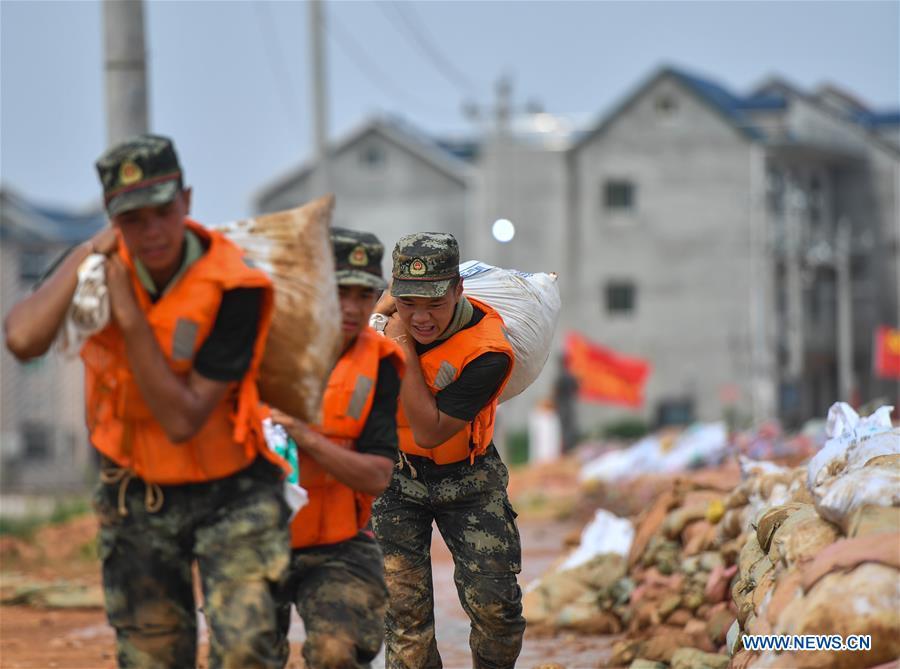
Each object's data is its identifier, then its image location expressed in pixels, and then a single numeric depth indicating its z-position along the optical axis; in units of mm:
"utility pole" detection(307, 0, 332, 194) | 39687
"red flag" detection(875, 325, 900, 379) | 88187
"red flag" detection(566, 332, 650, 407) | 70562
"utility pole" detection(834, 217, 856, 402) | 92062
